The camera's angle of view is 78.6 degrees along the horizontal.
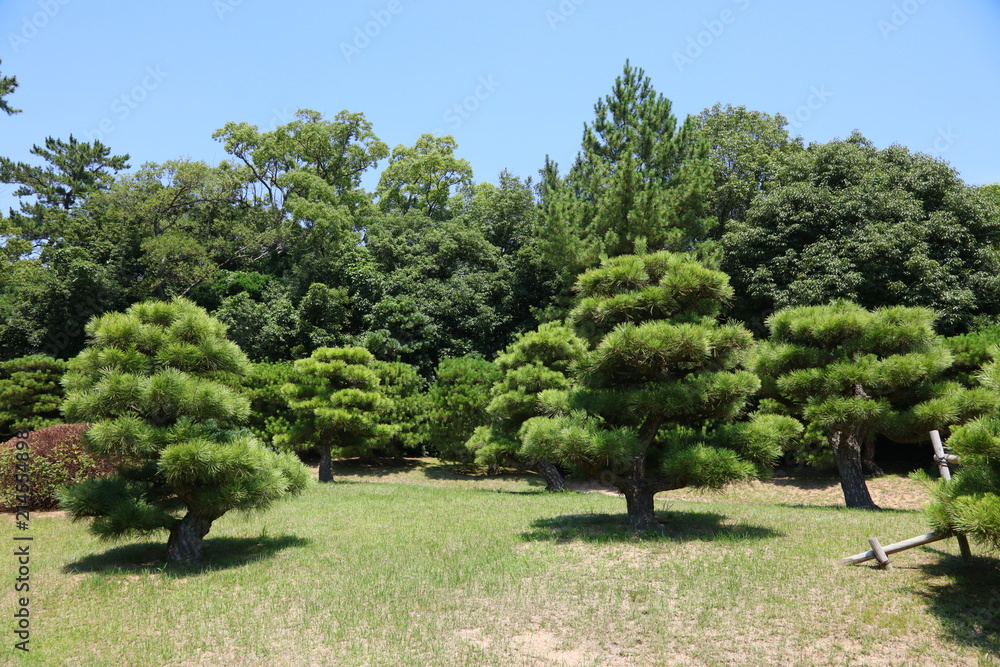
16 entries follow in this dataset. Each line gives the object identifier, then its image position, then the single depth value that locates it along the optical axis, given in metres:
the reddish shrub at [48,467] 11.34
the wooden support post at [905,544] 6.05
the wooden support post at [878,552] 6.54
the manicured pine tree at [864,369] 10.70
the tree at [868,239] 17.47
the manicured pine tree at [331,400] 17.98
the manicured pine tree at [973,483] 5.21
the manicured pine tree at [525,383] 15.97
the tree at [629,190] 21.20
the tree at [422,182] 37.06
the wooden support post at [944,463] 6.42
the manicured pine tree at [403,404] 20.62
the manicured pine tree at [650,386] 8.47
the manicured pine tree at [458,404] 20.39
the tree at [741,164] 24.75
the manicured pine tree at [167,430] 7.41
